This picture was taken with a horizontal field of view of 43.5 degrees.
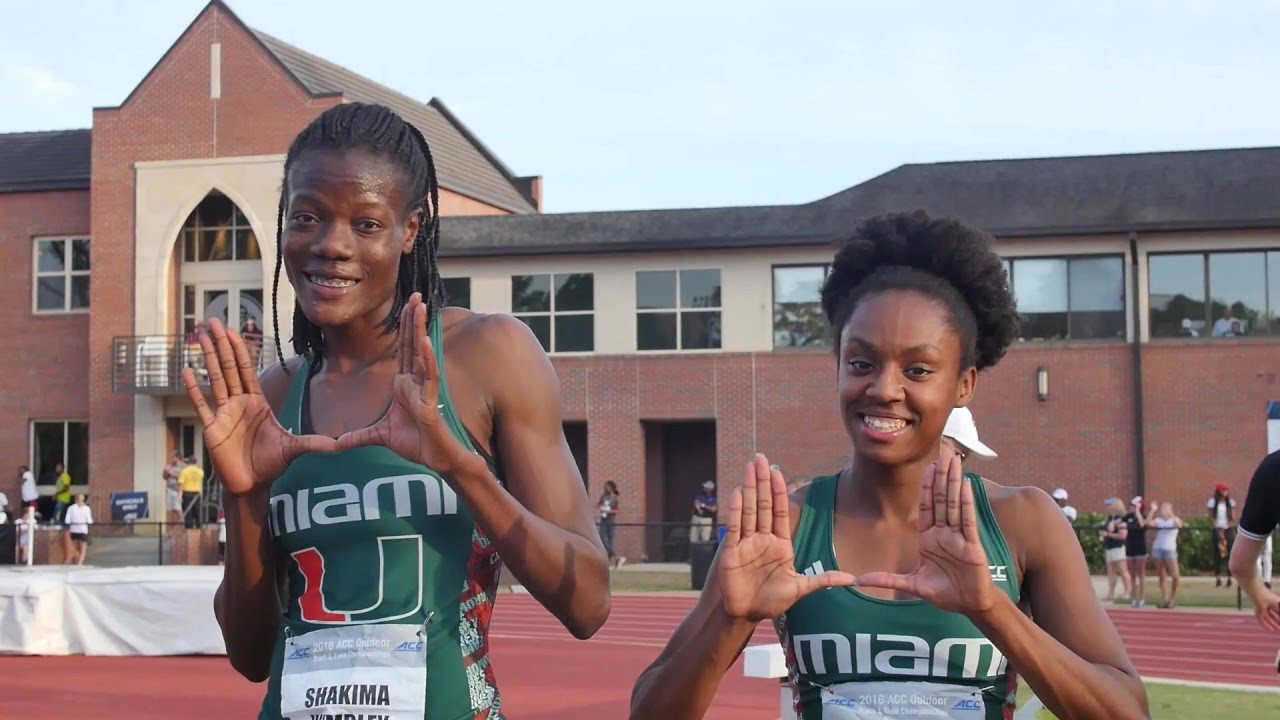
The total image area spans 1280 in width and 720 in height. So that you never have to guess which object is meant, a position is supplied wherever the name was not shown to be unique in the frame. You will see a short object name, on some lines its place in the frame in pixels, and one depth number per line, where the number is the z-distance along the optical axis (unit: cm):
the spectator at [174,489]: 3316
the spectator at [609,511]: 2994
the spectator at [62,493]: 3553
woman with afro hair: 267
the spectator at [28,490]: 3531
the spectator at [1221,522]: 2575
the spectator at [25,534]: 3048
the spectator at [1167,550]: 2119
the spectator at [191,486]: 3197
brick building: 3095
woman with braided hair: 276
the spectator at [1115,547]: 2158
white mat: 1530
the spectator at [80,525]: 2927
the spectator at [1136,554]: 2125
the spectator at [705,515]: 2814
